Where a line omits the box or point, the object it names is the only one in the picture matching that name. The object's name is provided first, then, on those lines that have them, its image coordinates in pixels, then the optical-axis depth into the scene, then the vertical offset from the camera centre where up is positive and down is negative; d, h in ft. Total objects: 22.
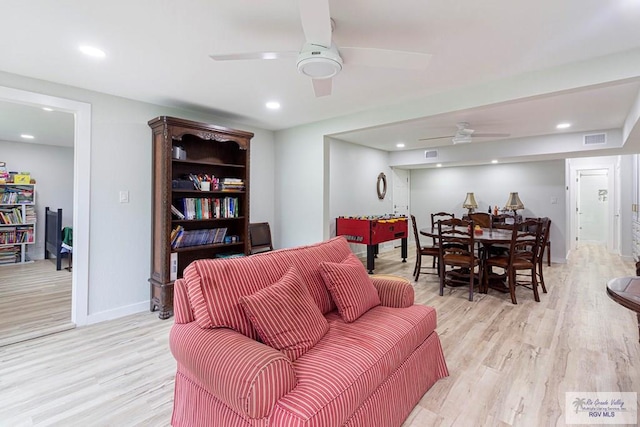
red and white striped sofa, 3.99 -2.20
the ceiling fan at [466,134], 14.40 +3.85
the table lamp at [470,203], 23.07 +0.95
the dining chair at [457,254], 12.20 -1.64
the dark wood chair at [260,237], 14.55 -1.03
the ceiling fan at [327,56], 5.66 +3.12
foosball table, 15.74 -0.76
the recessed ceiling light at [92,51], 7.31 +3.97
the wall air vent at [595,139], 15.27 +3.82
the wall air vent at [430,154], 21.12 +4.21
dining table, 12.37 -1.04
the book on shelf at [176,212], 11.07 +0.14
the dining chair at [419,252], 14.40 -1.68
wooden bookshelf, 10.54 +0.93
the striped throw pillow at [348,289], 6.34 -1.55
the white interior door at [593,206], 25.85 +0.81
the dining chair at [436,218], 16.03 -0.19
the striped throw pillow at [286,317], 4.94 -1.69
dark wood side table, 4.84 -1.28
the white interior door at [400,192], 24.76 +1.97
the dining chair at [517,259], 11.93 -1.77
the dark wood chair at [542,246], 13.25 -1.29
